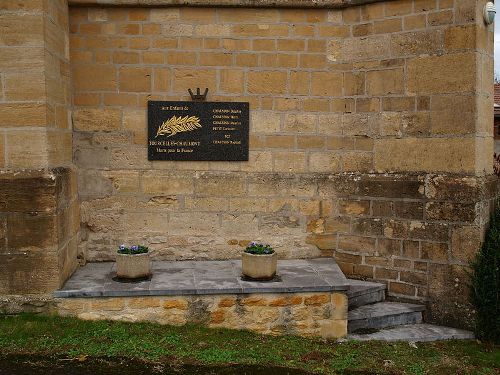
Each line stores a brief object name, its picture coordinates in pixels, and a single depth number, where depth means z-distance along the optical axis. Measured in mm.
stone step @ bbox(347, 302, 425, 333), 5855
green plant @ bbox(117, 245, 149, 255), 5828
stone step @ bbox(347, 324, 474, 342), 5633
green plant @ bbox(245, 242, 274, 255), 5859
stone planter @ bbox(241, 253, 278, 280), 5754
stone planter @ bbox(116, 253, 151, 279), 5734
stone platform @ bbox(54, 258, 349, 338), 5348
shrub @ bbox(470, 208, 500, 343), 5641
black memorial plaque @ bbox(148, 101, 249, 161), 6539
